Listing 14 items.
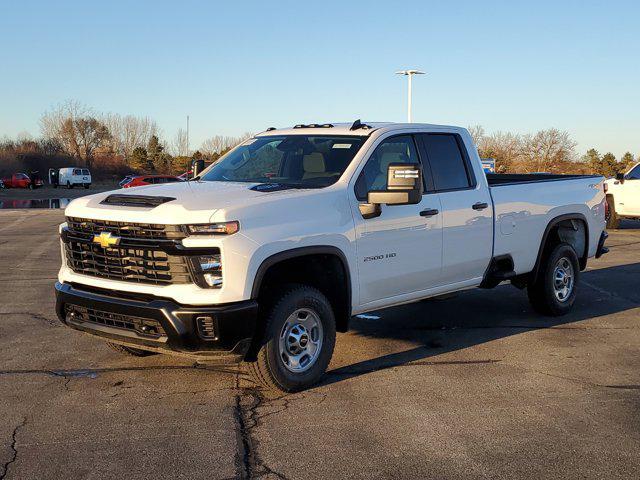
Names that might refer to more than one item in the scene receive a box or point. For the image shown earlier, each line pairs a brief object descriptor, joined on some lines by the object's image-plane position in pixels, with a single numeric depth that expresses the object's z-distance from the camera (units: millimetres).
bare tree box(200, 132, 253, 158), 84656
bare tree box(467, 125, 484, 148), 53094
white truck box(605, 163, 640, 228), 17297
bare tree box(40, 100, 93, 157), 81938
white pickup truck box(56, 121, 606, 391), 4883
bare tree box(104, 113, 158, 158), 88938
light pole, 37500
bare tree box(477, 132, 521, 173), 46628
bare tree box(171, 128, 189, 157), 89750
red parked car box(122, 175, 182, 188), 36672
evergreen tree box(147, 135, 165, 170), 81000
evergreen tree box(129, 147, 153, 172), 79125
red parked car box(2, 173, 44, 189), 59531
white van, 62531
